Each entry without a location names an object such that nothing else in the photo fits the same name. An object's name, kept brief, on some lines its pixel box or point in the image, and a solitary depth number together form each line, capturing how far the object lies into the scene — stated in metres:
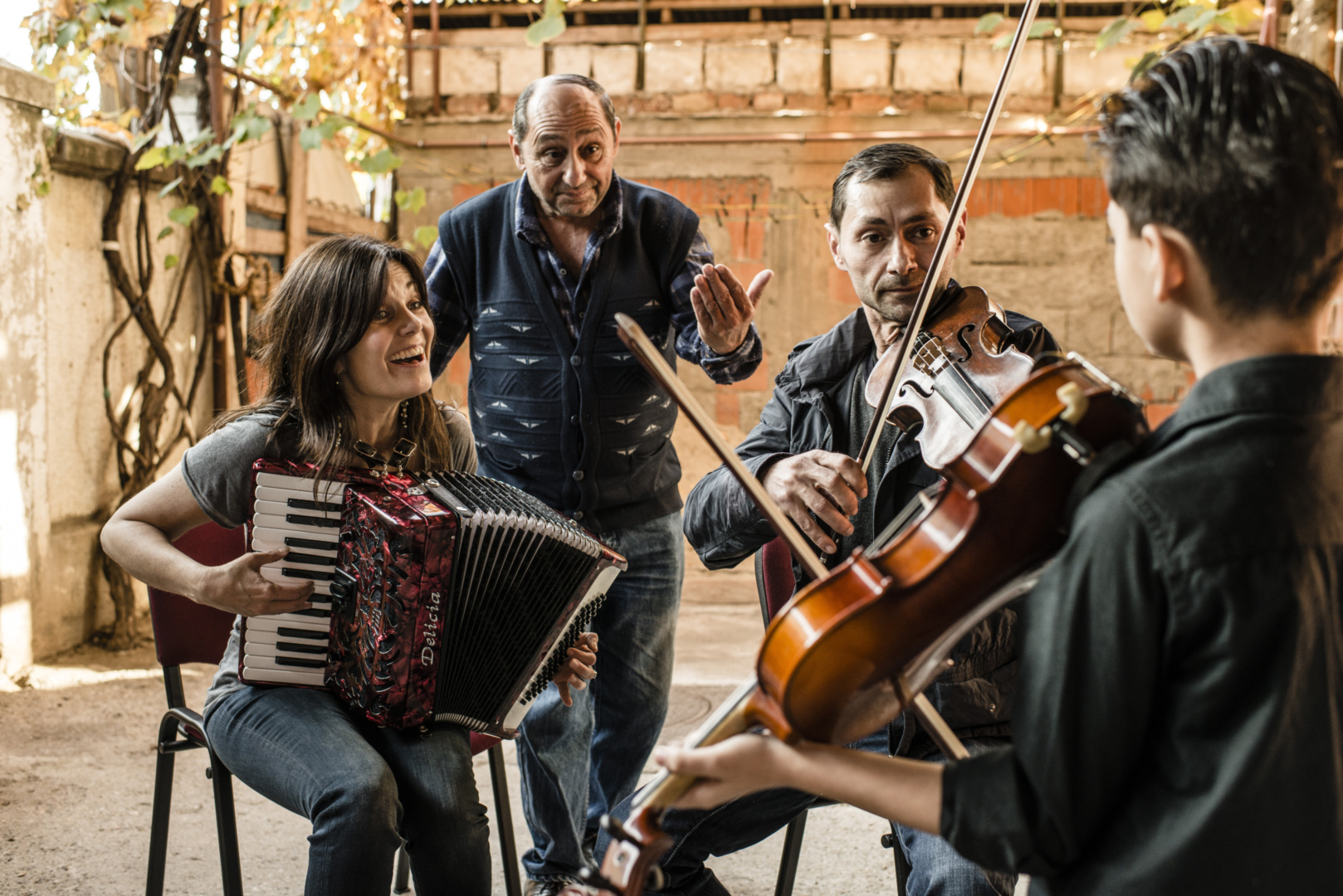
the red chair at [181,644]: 1.99
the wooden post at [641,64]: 5.01
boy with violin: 0.83
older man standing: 2.30
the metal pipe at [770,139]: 4.83
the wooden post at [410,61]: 5.09
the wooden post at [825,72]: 4.97
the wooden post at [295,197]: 4.74
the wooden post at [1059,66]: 4.86
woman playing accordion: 1.59
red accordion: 1.63
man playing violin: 1.48
